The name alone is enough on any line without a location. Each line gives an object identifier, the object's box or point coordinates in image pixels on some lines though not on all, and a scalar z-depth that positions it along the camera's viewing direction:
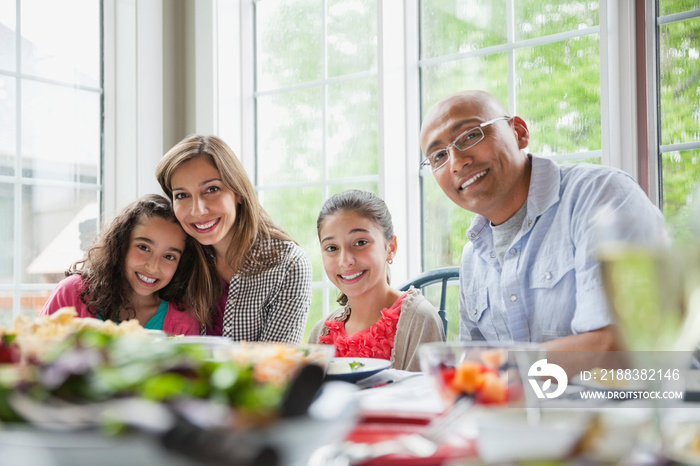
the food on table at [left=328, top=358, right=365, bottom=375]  1.00
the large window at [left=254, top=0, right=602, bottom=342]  2.34
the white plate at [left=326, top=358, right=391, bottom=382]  0.96
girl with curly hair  2.00
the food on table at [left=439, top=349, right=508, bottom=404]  0.56
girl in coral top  1.77
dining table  0.39
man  1.37
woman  2.01
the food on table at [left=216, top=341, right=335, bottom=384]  0.54
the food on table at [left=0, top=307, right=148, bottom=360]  0.61
